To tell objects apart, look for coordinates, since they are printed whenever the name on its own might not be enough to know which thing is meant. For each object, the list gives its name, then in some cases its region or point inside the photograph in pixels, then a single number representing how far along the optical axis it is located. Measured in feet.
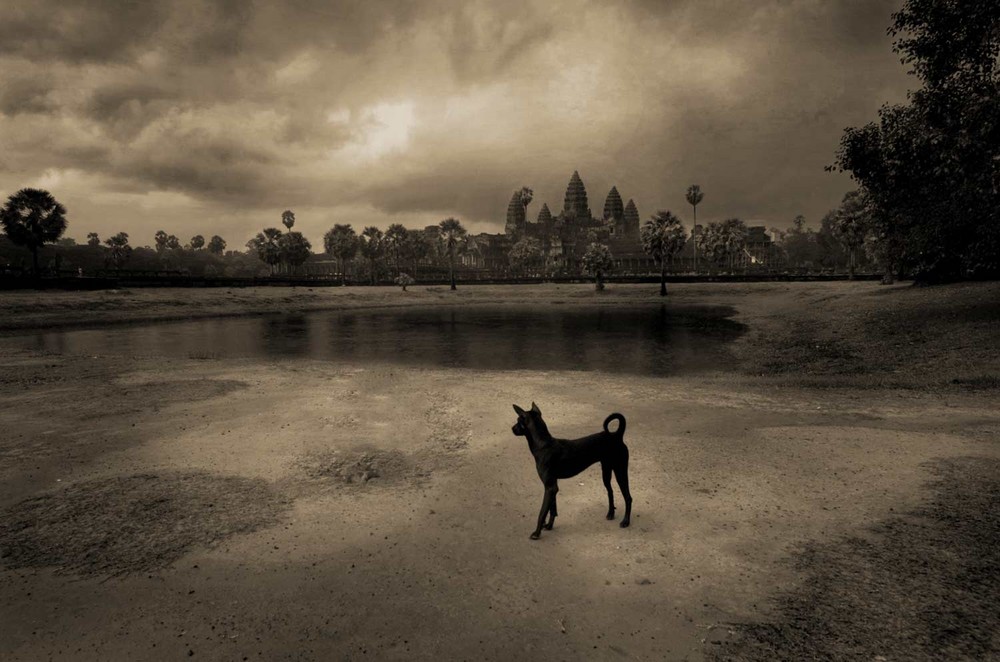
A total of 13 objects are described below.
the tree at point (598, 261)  294.66
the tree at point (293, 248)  386.52
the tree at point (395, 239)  431.84
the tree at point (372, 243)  431.84
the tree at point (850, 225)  234.99
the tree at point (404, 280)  301.78
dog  21.74
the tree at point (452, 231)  363.97
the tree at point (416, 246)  442.50
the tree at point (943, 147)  56.08
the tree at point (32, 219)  209.96
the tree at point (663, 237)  270.67
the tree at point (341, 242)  421.59
